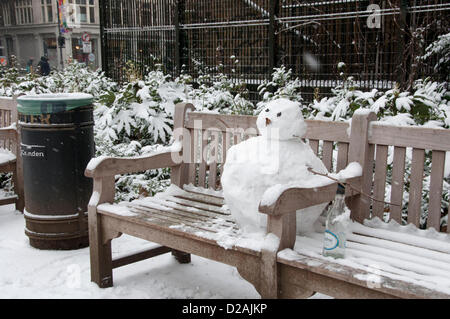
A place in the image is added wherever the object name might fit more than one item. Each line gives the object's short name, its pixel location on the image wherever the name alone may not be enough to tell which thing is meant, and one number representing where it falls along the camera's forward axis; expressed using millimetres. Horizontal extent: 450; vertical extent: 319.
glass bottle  2316
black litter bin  3764
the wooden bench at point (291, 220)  2197
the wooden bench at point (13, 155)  4902
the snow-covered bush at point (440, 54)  5320
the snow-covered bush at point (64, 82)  7629
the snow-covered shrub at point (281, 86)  5634
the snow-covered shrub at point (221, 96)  5871
